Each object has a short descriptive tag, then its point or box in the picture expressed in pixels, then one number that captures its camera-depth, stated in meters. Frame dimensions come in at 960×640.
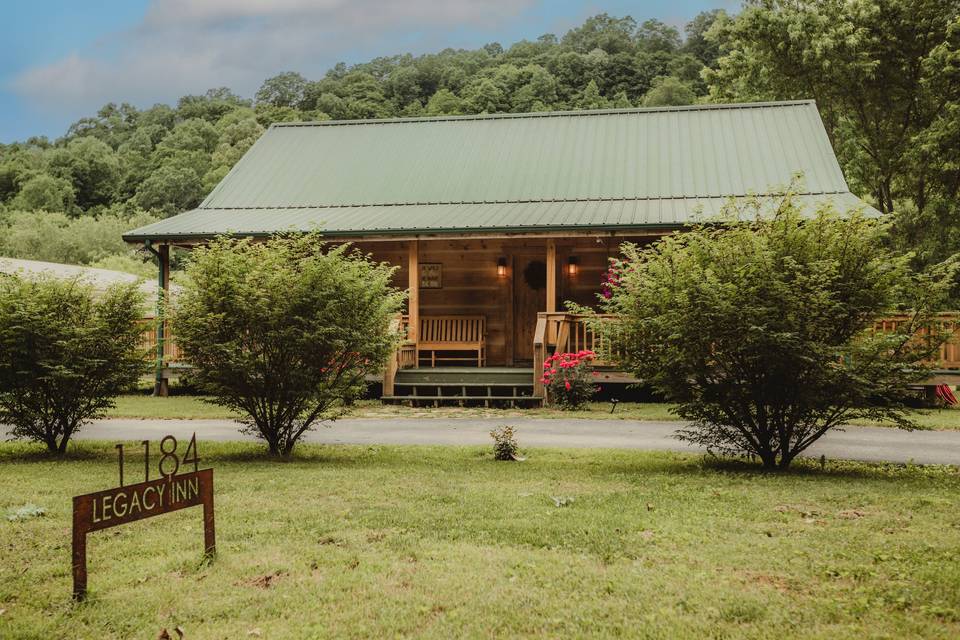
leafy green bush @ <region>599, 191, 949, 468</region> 8.34
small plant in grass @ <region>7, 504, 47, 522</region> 6.39
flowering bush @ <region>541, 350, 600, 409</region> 15.14
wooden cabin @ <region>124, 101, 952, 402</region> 17.19
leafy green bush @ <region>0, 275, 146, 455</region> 9.81
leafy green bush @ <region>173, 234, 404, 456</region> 9.49
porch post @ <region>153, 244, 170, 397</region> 18.50
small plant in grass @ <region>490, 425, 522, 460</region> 9.43
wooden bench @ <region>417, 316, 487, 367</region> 19.39
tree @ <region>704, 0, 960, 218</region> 24.28
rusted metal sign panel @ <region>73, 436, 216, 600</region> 4.38
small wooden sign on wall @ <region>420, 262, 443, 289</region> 20.14
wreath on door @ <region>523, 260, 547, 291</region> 19.83
